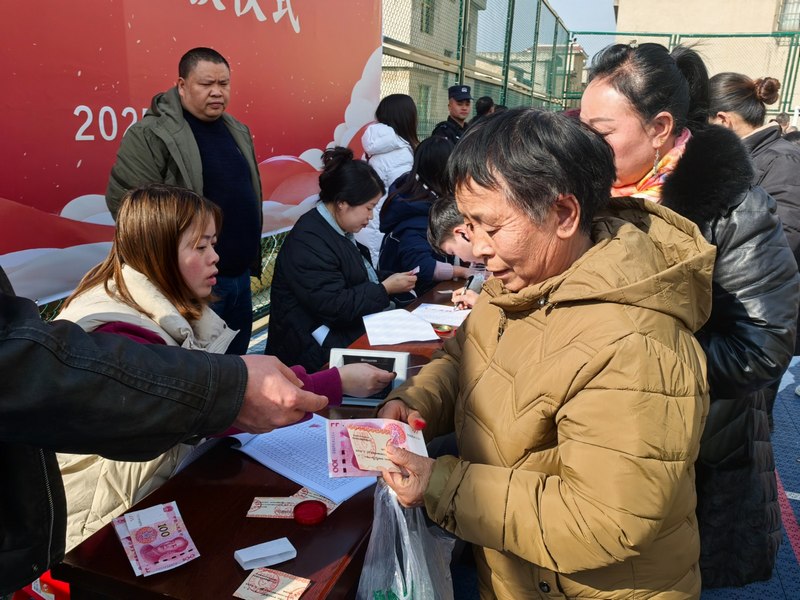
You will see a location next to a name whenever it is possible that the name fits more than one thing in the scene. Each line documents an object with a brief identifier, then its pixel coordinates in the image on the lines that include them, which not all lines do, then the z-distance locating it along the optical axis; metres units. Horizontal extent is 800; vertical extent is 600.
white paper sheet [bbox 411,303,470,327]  2.71
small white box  1.13
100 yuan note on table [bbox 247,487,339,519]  1.29
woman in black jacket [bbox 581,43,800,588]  1.45
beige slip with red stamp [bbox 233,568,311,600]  1.07
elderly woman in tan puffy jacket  0.98
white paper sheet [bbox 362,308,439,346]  2.43
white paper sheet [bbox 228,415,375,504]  1.39
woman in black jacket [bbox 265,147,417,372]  2.79
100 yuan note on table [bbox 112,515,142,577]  1.12
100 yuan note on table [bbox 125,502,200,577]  1.13
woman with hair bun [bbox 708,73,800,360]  2.97
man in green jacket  2.83
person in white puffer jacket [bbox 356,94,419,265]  4.79
